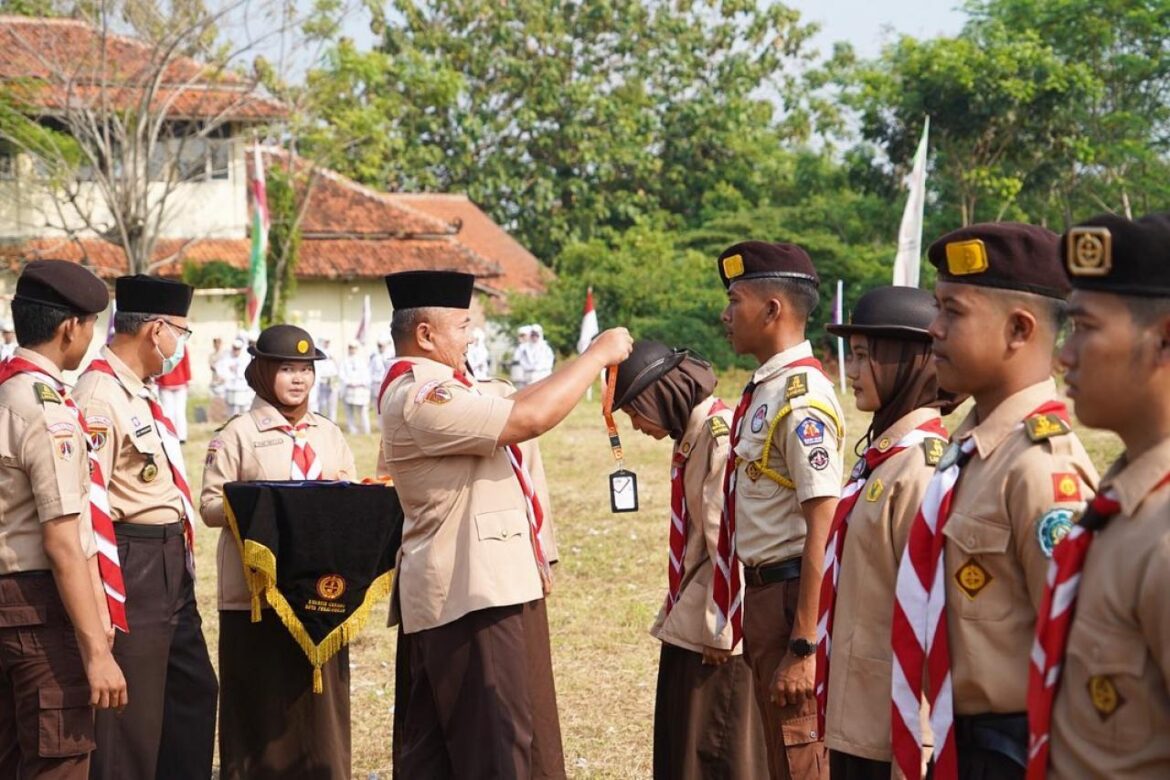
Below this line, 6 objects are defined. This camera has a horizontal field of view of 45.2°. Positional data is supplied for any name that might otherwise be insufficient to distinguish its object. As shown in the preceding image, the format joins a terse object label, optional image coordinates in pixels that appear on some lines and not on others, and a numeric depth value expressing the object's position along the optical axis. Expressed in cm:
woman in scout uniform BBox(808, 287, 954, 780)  333
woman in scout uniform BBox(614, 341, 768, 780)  505
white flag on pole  1805
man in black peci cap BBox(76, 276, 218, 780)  532
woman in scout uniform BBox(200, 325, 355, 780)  607
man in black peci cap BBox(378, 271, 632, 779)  459
